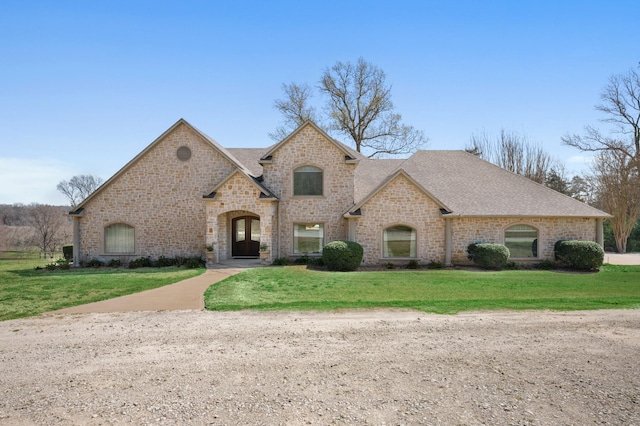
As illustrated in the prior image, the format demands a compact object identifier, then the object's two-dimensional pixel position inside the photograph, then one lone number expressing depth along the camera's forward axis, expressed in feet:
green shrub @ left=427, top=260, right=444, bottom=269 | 63.72
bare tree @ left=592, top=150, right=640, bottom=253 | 114.83
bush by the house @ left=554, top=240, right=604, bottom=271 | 61.16
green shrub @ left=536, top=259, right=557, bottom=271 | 64.30
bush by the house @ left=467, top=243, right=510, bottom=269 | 61.67
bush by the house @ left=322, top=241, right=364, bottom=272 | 59.31
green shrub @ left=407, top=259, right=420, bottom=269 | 63.98
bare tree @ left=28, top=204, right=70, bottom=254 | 124.16
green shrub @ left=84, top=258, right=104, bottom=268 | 67.40
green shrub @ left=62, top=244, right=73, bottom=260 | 78.33
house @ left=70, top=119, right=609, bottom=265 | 65.41
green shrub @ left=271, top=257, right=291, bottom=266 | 65.10
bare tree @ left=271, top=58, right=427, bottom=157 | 125.80
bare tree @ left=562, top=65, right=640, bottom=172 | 117.29
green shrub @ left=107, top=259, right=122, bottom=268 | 67.46
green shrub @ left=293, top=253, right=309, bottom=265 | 66.28
